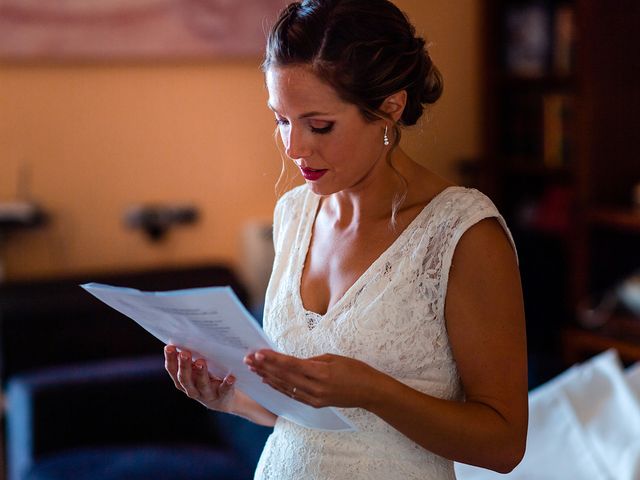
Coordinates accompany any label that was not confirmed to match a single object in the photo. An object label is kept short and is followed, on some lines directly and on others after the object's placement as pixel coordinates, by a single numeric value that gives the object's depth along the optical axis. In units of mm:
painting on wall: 3219
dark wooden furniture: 3312
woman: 1137
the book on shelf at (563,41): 3505
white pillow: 1769
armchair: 2518
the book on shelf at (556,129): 3584
